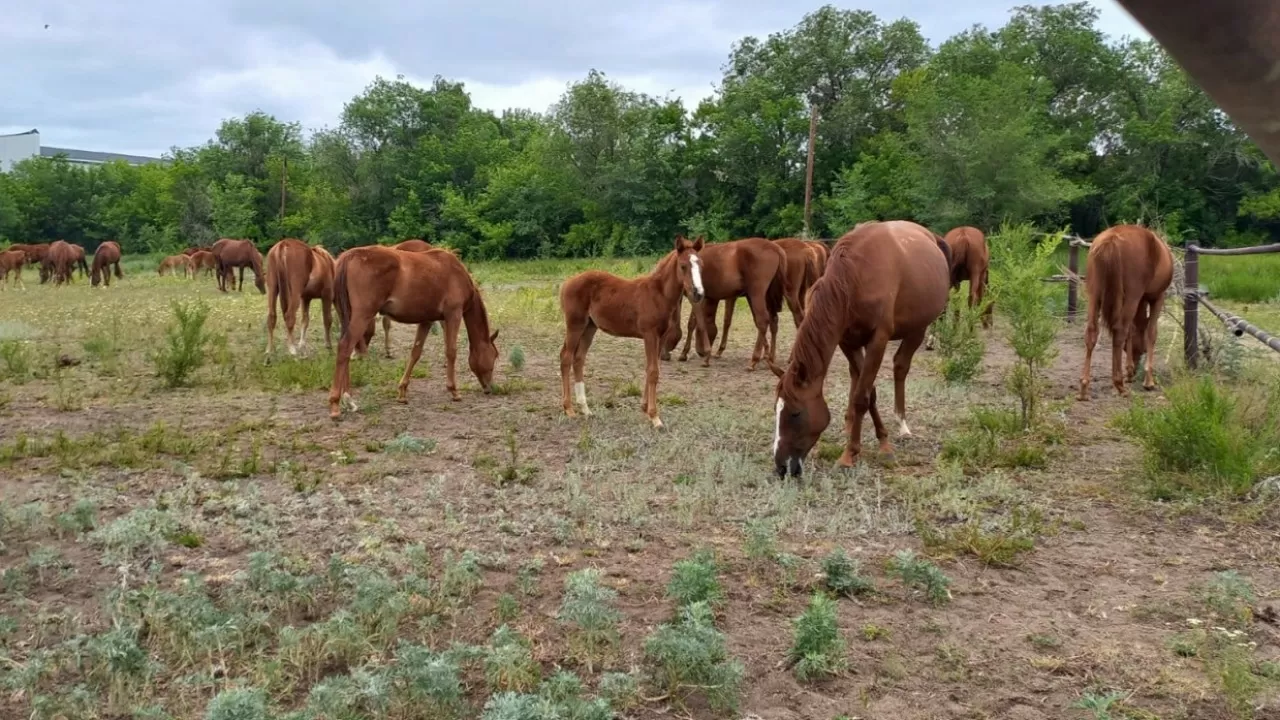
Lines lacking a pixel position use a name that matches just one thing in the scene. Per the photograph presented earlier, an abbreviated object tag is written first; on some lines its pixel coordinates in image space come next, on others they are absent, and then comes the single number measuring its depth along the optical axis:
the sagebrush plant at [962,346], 9.44
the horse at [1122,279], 8.74
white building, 85.06
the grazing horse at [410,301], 8.34
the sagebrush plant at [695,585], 3.93
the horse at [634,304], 8.03
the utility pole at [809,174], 28.96
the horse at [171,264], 35.86
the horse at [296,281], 11.43
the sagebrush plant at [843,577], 4.25
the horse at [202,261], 32.62
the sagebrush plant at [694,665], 3.23
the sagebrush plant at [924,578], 4.17
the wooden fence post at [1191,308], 9.62
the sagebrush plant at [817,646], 3.42
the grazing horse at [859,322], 6.27
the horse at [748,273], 11.46
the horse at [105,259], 29.45
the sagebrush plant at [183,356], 9.46
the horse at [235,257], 24.04
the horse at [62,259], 31.02
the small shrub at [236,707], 2.78
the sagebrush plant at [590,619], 3.55
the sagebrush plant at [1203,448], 5.54
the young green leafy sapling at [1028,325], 7.27
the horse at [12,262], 31.34
